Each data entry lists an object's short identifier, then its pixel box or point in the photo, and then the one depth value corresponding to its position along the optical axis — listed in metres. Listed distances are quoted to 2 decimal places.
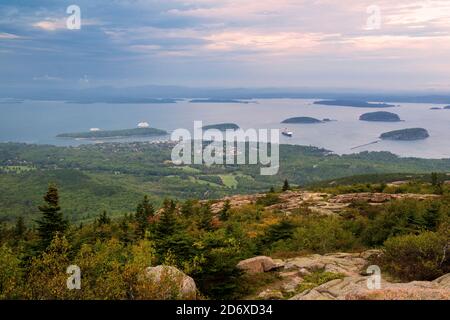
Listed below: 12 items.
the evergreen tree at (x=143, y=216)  29.96
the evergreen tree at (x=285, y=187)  52.99
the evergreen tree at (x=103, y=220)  43.91
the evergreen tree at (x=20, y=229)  41.97
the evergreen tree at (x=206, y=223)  27.73
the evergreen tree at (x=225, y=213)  37.84
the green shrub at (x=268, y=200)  44.28
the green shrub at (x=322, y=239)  23.73
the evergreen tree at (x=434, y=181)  41.14
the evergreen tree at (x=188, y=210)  41.10
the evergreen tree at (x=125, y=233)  28.17
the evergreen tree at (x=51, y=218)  21.50
